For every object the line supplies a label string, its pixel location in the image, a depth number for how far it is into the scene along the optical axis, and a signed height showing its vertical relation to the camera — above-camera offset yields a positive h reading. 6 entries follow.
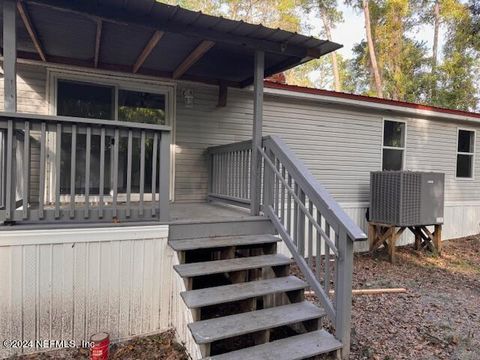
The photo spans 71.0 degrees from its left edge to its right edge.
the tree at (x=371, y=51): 16.72 +6.40
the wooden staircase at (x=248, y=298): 2.55 -1.06
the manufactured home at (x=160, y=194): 2.71 -0.25
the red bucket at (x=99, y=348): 2.55 -1.35
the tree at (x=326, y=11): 19.55 +9.61
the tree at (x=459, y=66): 16.11 +5.48
